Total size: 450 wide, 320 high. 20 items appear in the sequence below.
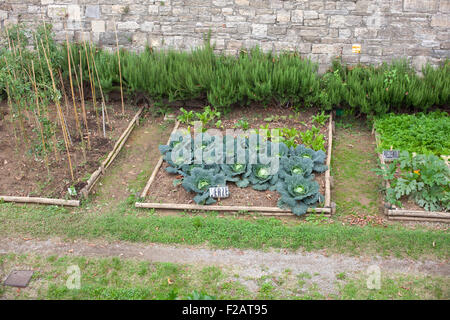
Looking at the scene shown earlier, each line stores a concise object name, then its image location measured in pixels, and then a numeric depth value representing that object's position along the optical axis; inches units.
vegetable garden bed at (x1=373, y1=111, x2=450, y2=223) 224.1
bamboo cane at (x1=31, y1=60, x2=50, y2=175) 258.7
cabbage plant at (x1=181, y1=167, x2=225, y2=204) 240.9
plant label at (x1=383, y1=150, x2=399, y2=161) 258.2
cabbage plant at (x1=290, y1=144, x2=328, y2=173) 254.8
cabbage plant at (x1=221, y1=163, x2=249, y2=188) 247.6
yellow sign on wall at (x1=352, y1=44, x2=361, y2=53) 316.5
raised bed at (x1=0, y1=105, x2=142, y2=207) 245.6
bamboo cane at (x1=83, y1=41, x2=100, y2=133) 297.6
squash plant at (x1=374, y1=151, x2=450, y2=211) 226.1
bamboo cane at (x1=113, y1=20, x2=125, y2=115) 307.0
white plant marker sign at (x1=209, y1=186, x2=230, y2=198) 236.2
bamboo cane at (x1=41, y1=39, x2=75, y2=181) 254.8
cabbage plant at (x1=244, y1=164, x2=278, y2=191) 245.1
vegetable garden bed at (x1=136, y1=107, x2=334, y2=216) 232.7
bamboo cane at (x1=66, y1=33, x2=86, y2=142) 278.9
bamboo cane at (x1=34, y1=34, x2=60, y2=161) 265.4
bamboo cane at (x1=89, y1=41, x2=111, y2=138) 294.0
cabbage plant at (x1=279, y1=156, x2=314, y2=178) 246.2
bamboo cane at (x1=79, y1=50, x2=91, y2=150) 283.0
